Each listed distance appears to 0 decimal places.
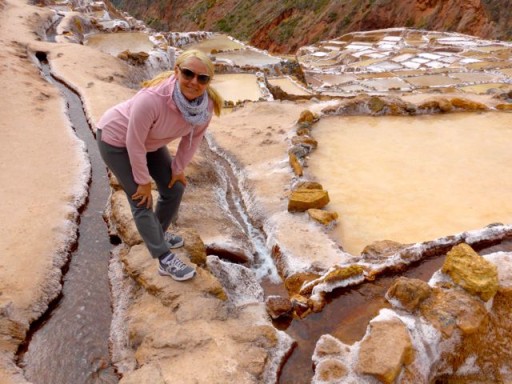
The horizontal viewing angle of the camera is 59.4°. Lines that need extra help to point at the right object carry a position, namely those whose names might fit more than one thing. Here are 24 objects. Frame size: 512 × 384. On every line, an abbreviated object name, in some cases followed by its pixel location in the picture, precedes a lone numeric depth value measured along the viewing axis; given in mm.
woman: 2434
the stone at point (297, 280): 3717
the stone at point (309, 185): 4953
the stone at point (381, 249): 3713
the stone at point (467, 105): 7176
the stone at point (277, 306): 3238
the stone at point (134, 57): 11258
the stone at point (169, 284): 3066
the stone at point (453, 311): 2984
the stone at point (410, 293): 3096
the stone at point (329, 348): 2814
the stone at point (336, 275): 3459
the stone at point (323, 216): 4398
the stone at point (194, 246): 3385
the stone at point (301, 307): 3287
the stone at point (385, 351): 2582
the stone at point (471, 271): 3127
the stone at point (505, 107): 7109
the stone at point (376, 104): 7233
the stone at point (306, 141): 6091
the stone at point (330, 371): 2648
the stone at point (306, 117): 6980
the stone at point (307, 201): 4613
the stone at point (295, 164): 5406
